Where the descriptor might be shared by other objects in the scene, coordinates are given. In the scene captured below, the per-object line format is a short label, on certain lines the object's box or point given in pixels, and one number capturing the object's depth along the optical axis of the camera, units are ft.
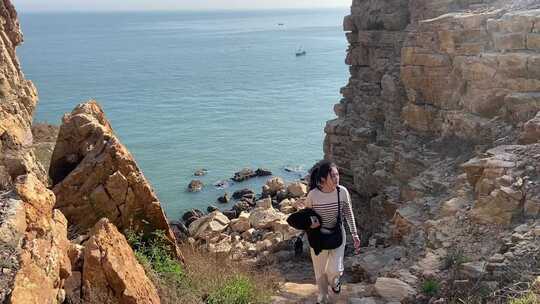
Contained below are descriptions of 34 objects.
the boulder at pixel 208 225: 73.10
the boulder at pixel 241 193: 100.79
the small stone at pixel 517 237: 27.72
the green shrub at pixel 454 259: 28.02
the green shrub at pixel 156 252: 27.04
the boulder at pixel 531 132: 34.47
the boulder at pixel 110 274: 21.31
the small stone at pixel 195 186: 105.96
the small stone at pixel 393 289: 27.99
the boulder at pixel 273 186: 99.19
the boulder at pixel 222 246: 61.46
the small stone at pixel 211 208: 94.73
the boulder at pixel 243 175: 111.14
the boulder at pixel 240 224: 73.41
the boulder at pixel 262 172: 113.60
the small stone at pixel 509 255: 26.28
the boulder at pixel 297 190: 93.76
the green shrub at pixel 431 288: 26.27
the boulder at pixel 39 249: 16.84
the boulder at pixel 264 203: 82.99
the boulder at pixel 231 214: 87.04
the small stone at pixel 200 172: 114.32
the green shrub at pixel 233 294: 26.05
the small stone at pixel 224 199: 99.87
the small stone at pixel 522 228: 28.45
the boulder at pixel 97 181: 28.50
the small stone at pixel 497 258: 26.35
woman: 24.61
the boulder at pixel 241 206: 90.20
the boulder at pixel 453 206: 35.09
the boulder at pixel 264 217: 72.16
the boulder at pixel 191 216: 88.84
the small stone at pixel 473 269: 25.72
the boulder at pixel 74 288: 20.53
